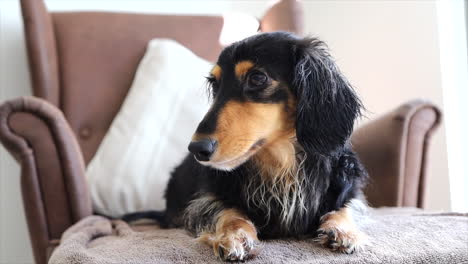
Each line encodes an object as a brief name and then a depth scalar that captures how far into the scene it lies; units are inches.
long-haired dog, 37.3
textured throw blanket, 36.2
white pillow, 68.3
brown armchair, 51.2
